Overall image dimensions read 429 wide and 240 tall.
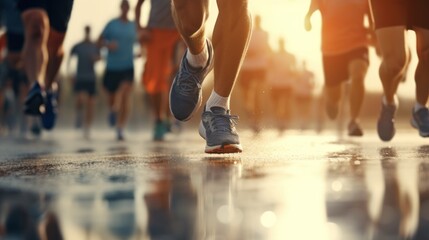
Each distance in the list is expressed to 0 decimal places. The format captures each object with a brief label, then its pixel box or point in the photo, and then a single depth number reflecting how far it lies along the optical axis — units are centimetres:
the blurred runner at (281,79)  1602
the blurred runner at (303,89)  1850
